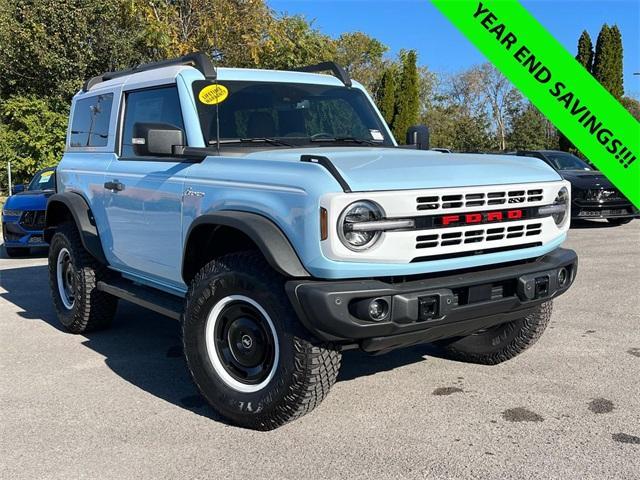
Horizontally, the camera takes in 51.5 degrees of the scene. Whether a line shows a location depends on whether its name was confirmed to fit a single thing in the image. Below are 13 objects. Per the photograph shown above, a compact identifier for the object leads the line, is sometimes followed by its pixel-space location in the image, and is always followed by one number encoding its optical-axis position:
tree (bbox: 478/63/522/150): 51.29
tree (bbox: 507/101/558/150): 44.06
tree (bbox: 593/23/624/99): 31.38
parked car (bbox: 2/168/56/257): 10.27
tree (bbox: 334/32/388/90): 41.53
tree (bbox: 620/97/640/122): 49.60
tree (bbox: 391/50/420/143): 31.03
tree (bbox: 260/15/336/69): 17.96
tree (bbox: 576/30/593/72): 31.98
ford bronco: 3.20
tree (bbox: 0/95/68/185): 20.81
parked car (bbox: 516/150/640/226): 12.99
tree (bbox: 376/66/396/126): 31.38
